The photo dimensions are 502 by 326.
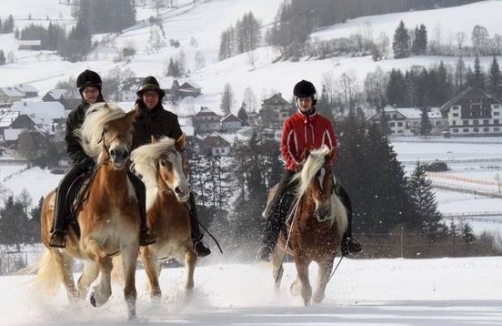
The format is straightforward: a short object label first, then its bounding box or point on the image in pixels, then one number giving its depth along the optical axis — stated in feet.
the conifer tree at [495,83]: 509.35
